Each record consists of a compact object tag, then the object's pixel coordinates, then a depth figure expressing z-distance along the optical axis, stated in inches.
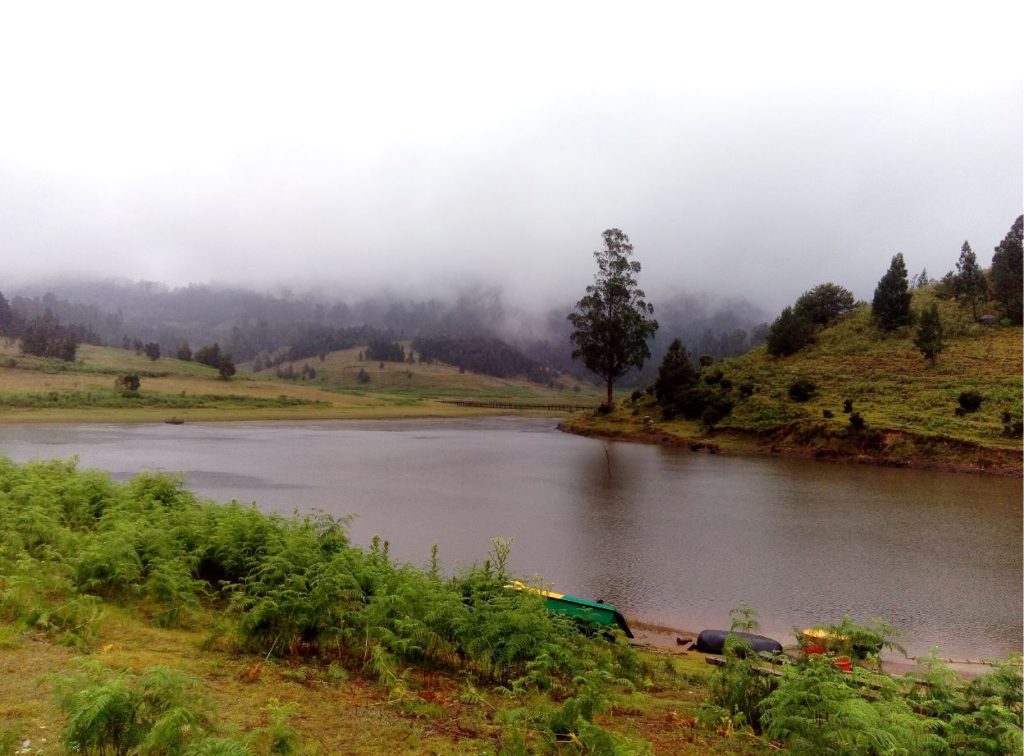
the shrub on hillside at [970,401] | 1628.9
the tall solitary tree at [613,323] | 2576.3
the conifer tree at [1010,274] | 2301.9
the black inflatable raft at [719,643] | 424.8
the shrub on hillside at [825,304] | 2861.7
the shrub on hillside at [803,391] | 1988.2
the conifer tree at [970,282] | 2516.0
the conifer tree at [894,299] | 2479.1
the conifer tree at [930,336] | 2063.2
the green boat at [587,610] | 437.7
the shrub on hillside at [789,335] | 2576.3
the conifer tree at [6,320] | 6392.7
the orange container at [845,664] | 369.4
